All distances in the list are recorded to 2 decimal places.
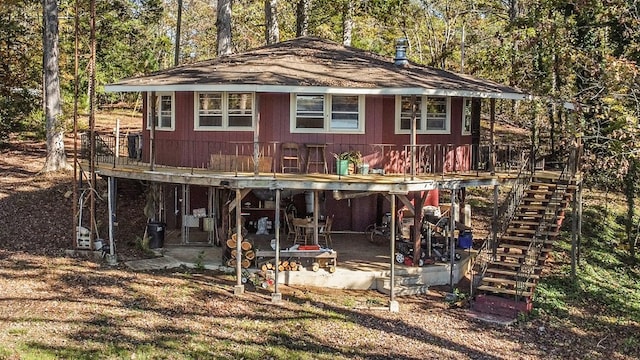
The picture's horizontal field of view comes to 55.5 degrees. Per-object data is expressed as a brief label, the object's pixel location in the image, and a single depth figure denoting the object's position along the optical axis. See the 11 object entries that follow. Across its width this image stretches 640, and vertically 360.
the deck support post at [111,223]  17.09
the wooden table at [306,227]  17.52
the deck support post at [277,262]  14.88
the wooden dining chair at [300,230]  17.60
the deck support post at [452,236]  16.35
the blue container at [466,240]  19.53
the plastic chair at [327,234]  17.68
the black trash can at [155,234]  18.59
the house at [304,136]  16.17
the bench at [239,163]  17.33
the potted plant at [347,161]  16.66
